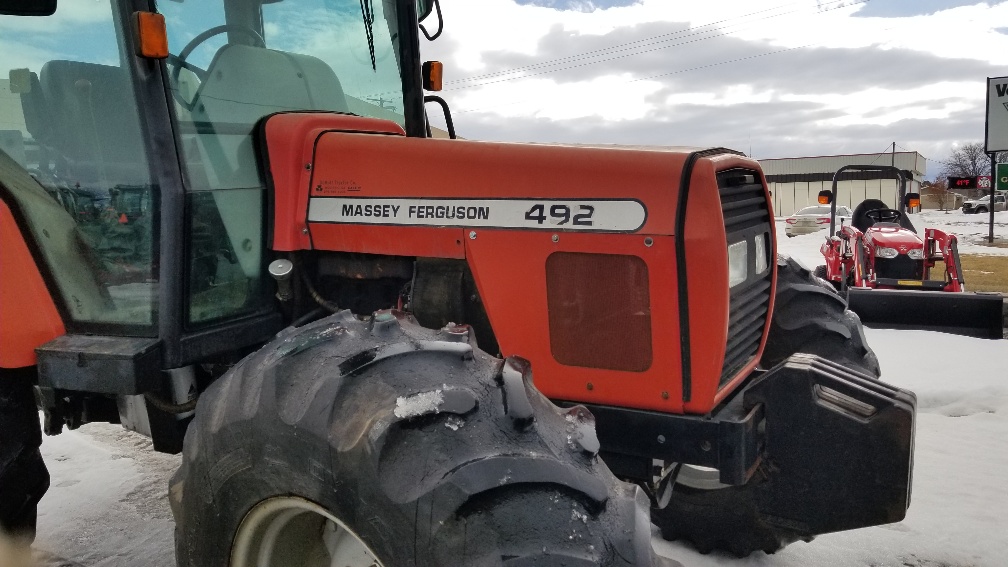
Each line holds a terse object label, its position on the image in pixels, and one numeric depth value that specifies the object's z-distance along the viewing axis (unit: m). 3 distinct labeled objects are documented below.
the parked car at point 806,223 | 20.42
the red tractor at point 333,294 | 1.65
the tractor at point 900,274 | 6.13
